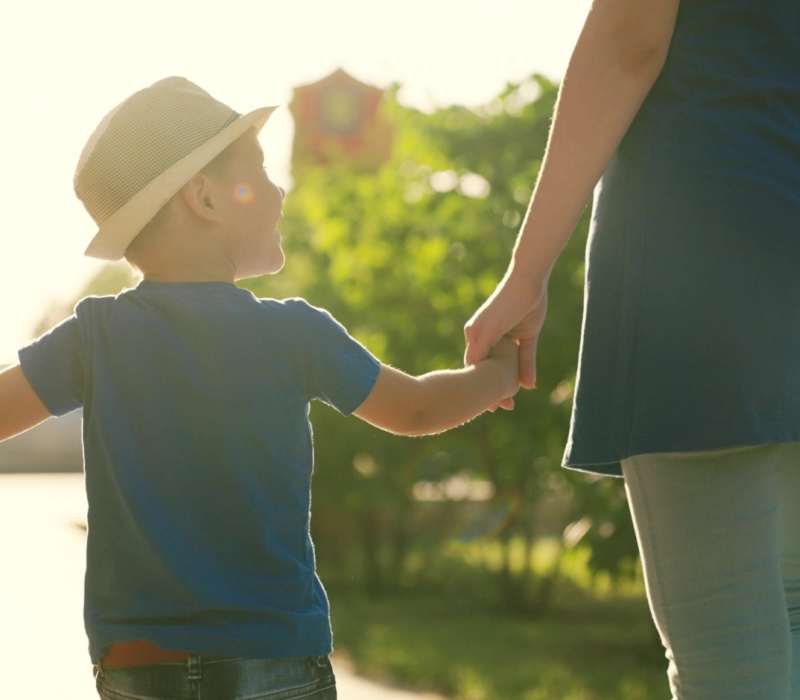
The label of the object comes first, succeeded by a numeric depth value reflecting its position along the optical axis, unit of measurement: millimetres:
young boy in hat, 2098
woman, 2016
